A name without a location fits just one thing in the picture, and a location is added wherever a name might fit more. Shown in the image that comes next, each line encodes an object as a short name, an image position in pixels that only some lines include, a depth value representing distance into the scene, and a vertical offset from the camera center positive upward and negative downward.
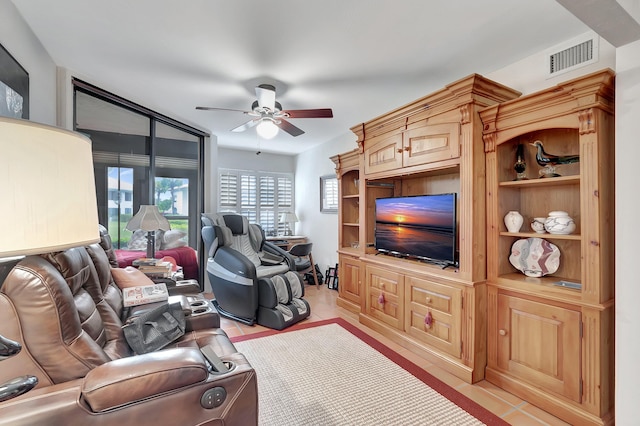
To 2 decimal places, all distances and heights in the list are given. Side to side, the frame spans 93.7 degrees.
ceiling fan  2.80 +0.97
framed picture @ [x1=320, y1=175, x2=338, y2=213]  5.07 +0.36
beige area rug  1.85 -1.24
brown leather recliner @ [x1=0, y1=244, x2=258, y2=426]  0.97 -0.58
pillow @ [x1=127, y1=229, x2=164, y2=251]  3.77 -0.34
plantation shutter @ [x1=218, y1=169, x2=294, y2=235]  5.72 +0.38
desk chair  4.60 -0.63
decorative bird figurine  2.05 +0.38
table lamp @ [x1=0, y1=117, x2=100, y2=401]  0.58 +0.04
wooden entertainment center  1.76 -0.27
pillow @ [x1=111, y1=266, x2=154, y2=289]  2.17 -0.48
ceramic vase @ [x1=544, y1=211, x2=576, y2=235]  1.96 -0.06
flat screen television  2.58 -0.13
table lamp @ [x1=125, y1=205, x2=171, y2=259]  3.18 -0.07
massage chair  3.30 -0.74
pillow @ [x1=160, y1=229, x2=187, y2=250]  4.23 -0.37
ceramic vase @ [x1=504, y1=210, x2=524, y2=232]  2.20 -0.05
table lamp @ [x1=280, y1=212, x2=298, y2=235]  5.81 -0.07
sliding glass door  3.15 +0.67
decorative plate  2.12 -0.31
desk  5.53 -0.49
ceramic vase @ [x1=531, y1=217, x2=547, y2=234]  2.09 -0.07
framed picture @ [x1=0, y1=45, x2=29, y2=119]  1.65 +0.75
